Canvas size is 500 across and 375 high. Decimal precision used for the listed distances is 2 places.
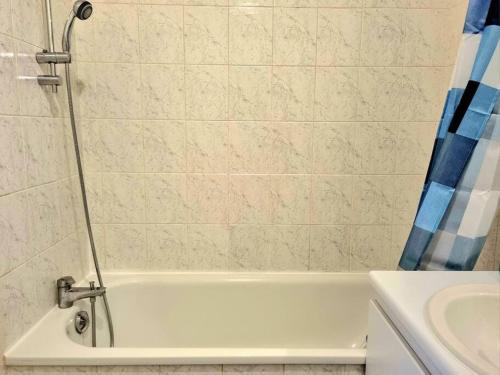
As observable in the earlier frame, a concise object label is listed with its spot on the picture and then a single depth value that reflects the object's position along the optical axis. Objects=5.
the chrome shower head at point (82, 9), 1.30
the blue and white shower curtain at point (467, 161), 0.99
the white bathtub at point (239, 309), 1.79
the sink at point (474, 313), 0.83
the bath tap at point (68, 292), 1.47
